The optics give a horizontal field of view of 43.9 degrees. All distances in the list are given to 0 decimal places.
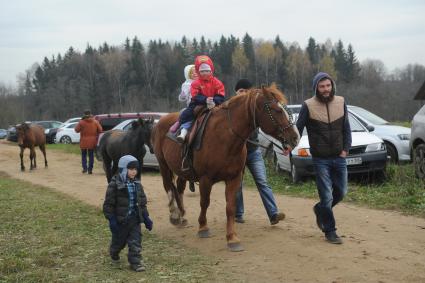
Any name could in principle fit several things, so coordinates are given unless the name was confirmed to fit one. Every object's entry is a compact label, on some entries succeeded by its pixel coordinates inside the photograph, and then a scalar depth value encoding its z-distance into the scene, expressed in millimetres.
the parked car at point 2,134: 58647
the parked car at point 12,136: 40375
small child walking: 5938
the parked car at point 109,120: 20234
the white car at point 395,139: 13703
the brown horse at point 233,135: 6312
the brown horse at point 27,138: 19359
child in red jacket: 7305
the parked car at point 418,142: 11031
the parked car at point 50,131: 38938
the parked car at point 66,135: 36469
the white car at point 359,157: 11109
